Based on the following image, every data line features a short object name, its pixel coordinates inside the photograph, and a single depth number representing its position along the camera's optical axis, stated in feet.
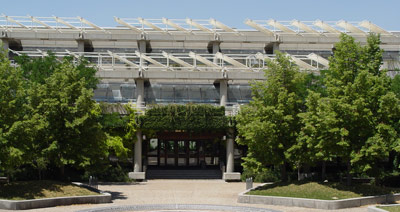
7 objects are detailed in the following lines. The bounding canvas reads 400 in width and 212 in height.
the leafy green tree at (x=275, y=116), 89.71
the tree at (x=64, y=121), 85.10
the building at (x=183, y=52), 138.72
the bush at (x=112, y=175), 121.90
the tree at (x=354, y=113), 81.66
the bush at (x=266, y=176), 124.98
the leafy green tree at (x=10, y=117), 75.97
